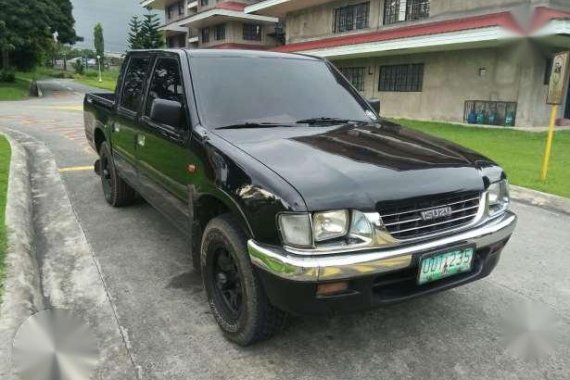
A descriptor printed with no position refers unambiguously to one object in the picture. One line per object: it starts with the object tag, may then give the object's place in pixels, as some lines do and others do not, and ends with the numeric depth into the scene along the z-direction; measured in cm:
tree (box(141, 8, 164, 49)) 5359
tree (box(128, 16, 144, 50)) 5359
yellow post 724
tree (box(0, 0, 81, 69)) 2747
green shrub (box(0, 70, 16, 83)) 3266
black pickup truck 238
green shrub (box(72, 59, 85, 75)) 6388
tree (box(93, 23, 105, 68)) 8344
